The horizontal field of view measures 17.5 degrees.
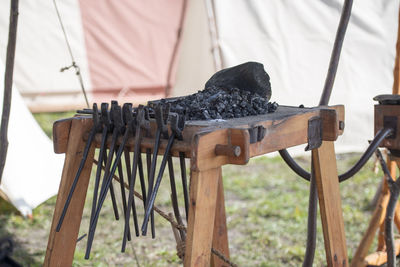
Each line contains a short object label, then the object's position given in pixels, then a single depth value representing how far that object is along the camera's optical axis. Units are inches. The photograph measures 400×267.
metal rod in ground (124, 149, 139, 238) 175.5
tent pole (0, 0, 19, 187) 194.1
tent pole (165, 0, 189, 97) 423.0
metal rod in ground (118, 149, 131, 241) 175.9
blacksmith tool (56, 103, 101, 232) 174.8
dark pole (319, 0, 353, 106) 195.5
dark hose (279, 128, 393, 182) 183.3
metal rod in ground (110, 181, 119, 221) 176.7
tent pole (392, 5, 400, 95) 211.9
